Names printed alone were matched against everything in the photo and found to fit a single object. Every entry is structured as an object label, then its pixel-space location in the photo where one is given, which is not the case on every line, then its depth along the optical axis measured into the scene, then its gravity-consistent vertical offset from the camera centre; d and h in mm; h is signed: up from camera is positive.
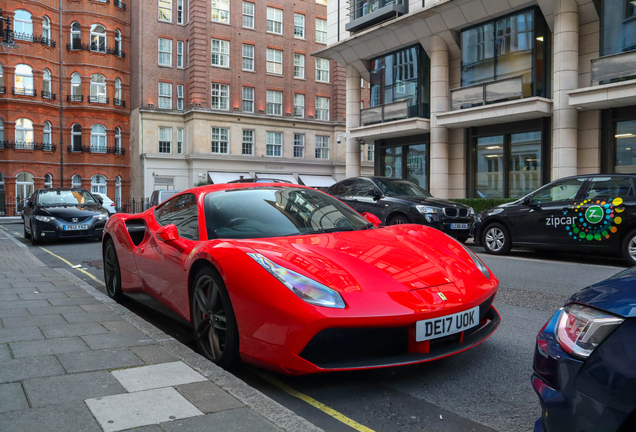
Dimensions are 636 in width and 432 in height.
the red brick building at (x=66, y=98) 37438 +6902
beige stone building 16656 +3679
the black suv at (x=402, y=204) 11609 -330
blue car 1646 -582
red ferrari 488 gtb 2988 -589
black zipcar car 8742 -506
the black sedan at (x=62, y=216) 12906 -617
